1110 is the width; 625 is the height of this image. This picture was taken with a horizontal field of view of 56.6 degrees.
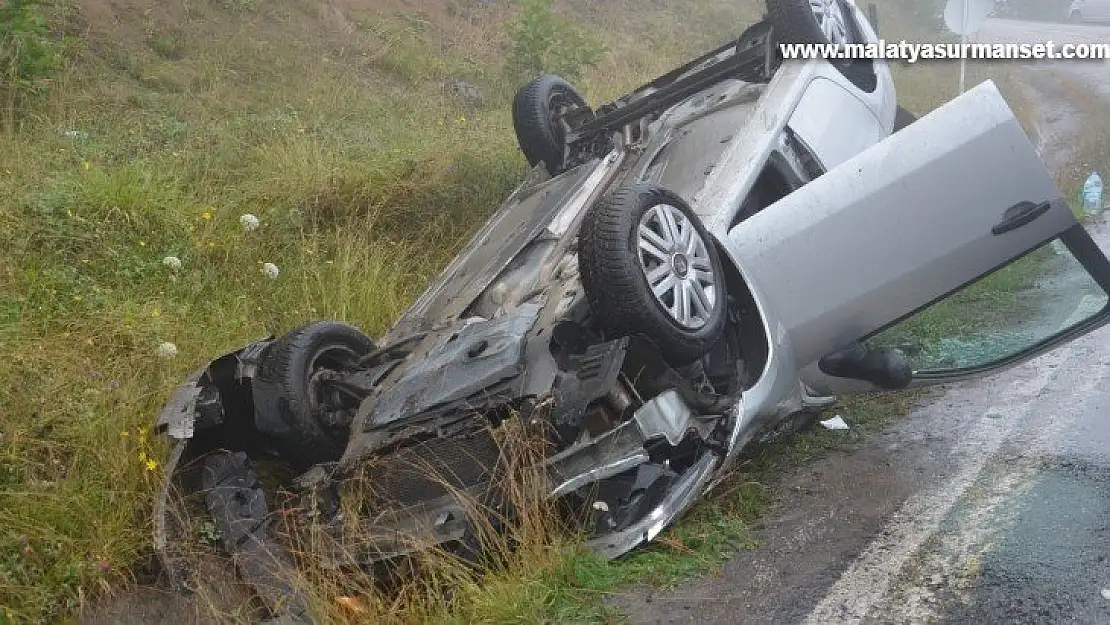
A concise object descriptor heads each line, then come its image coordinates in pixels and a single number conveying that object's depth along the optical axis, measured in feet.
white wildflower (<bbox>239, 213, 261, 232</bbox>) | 20.24
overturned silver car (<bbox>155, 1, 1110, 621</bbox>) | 12.43
